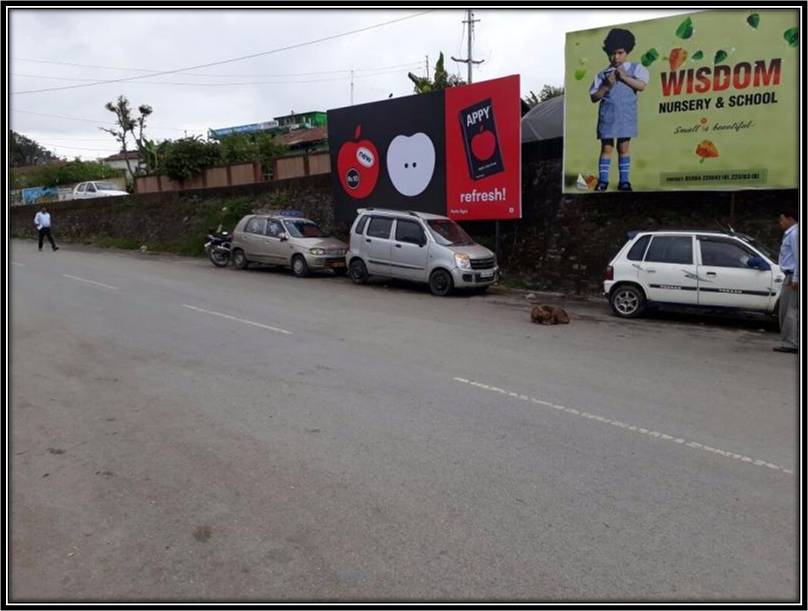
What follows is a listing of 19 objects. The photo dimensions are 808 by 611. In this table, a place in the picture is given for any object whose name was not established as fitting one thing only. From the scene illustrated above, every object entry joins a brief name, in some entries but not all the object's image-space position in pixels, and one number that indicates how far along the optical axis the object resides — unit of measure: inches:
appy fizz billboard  651.5
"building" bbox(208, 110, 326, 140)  2301.9
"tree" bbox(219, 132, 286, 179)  1237.3
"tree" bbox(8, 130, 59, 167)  3112.7
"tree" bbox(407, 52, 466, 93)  1089.6
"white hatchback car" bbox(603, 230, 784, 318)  419.5
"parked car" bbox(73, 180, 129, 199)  1445.6
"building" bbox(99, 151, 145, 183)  2851.9
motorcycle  831.1
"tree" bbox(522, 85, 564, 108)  1157.7
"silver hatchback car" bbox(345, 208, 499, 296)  585.6
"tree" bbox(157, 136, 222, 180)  1157.7
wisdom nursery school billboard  496.4
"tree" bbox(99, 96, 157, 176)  1989.2
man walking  1028.5
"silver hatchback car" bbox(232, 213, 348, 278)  724.0
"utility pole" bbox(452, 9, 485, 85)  1468.6
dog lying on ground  449.7
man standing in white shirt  343.3
